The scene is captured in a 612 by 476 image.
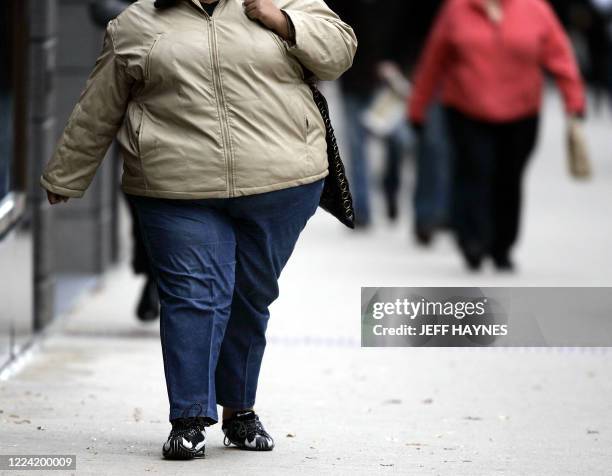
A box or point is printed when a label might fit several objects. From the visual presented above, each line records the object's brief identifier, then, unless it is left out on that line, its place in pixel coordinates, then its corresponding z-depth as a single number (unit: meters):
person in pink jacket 19.05
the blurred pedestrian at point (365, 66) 24.02
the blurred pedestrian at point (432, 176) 22.61
